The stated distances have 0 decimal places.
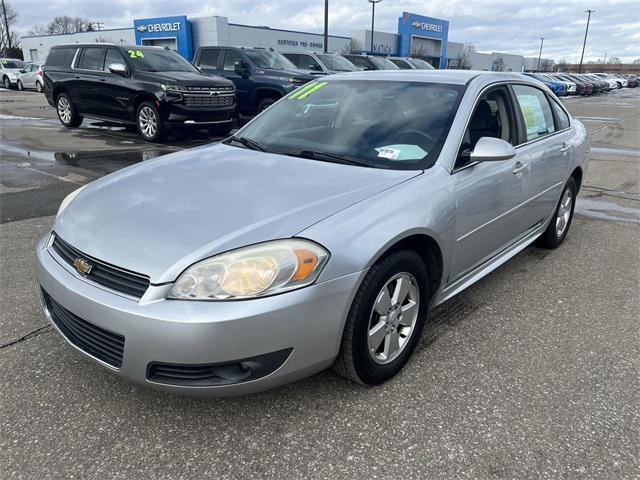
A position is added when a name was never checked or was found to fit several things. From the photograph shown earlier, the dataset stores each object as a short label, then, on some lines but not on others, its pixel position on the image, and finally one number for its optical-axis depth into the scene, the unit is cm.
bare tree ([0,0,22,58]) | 6201
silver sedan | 211
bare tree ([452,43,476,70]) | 7481
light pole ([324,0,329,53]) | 2357
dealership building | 4578
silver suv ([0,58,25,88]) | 3002
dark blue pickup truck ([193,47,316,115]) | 1225
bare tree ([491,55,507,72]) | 8938
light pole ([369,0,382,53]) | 3927
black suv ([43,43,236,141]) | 1021
